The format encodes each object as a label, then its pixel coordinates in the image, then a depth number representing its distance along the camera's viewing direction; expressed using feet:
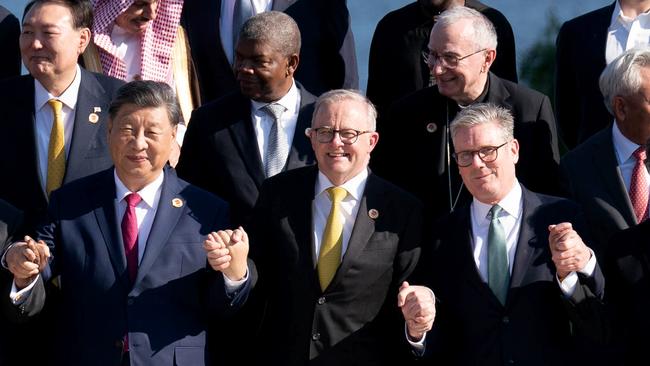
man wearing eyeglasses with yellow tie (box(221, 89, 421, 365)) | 37.88
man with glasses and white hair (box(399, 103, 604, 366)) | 35.88
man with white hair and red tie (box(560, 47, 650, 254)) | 40.81
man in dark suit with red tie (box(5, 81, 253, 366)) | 36.73
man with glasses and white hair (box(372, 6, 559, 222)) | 42.83
